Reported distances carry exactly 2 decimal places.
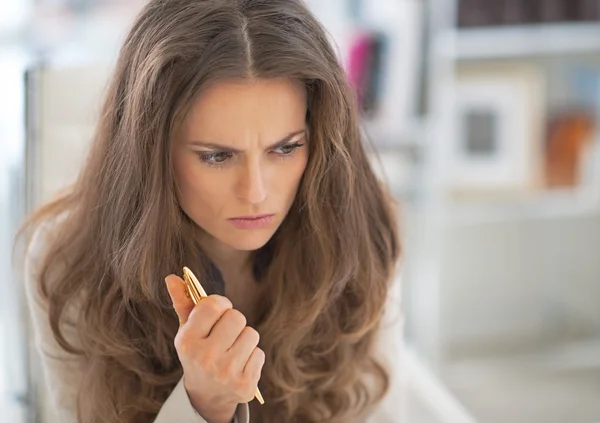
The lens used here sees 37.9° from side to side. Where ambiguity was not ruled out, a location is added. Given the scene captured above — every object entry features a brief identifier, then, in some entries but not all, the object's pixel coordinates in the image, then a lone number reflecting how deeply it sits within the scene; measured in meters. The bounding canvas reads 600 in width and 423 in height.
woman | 0.96
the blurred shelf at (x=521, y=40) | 2.45
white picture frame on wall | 2.55
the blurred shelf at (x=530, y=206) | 2.60
